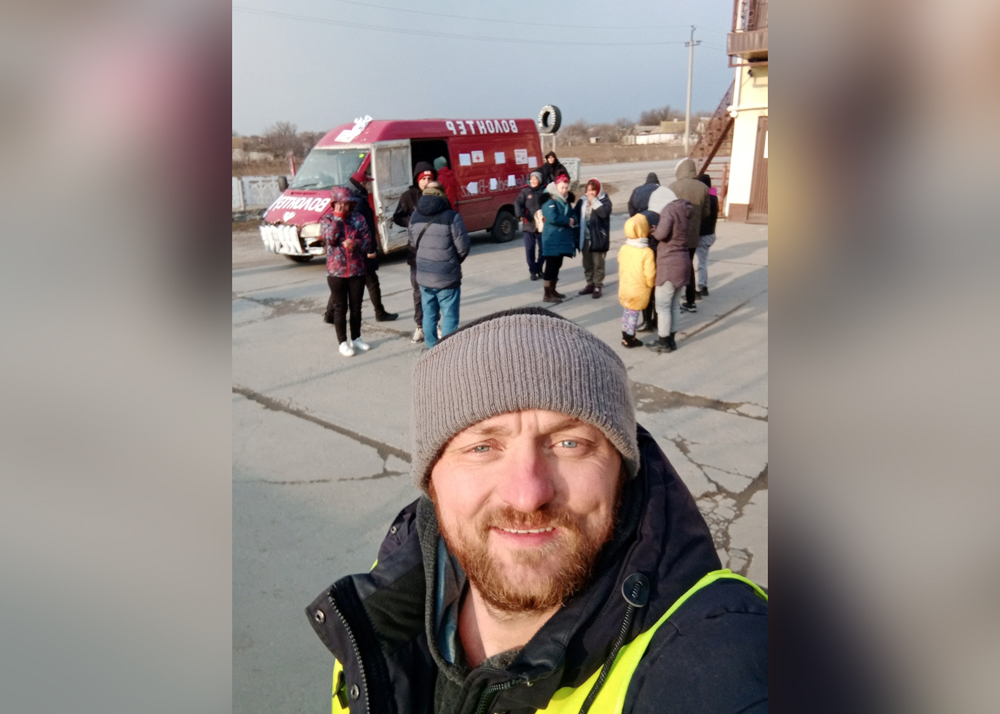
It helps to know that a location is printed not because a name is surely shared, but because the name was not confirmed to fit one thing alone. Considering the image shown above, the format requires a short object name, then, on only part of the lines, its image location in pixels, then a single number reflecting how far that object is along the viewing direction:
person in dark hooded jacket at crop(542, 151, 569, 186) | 10.02
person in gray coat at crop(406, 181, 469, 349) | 6.13
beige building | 12.65
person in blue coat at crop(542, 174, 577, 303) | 7.95
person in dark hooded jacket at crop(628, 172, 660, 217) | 6.90
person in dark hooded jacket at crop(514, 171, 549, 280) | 8.83
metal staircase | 16.30
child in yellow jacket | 6.12
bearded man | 1.16
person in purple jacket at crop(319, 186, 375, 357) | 6.14
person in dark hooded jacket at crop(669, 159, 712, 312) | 7.33
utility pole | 30.15
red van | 10.44
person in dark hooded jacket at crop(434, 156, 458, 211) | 11.28
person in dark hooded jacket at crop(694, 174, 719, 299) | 7.94
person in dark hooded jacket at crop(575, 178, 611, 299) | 8.10
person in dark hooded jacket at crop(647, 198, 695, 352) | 6.05
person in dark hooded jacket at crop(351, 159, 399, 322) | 6.40
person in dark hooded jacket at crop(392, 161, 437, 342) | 6.74
